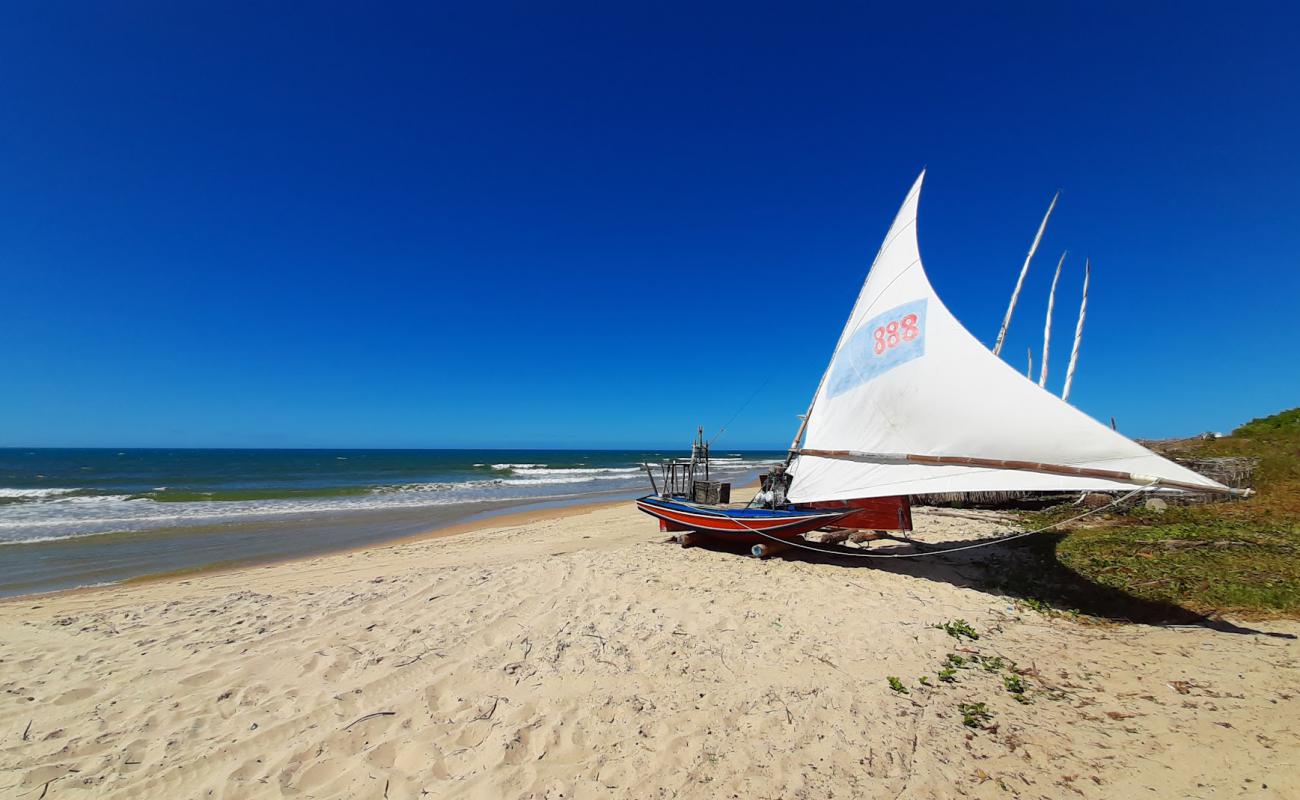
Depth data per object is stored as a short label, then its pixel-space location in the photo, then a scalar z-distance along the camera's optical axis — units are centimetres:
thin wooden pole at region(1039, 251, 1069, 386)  2336
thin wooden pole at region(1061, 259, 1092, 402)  2372
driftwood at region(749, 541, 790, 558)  979
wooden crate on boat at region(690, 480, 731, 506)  1207
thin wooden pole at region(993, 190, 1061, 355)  1778
